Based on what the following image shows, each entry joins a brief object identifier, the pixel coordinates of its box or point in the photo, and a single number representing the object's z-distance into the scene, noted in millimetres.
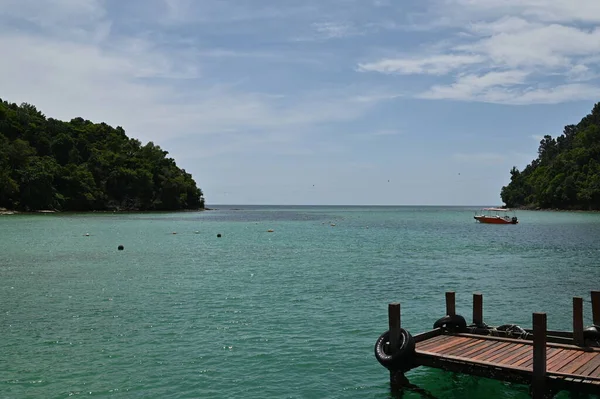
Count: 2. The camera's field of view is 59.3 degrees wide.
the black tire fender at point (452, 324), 15594
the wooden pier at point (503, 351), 11500
